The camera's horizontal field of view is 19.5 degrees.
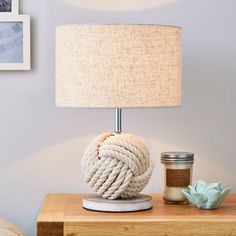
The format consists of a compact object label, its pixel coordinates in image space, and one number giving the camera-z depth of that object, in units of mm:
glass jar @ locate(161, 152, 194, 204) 1689
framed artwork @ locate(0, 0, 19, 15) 1898
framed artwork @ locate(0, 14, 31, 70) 1896
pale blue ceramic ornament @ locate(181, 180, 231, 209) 1613
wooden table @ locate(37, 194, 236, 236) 1491
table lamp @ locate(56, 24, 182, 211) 1534
